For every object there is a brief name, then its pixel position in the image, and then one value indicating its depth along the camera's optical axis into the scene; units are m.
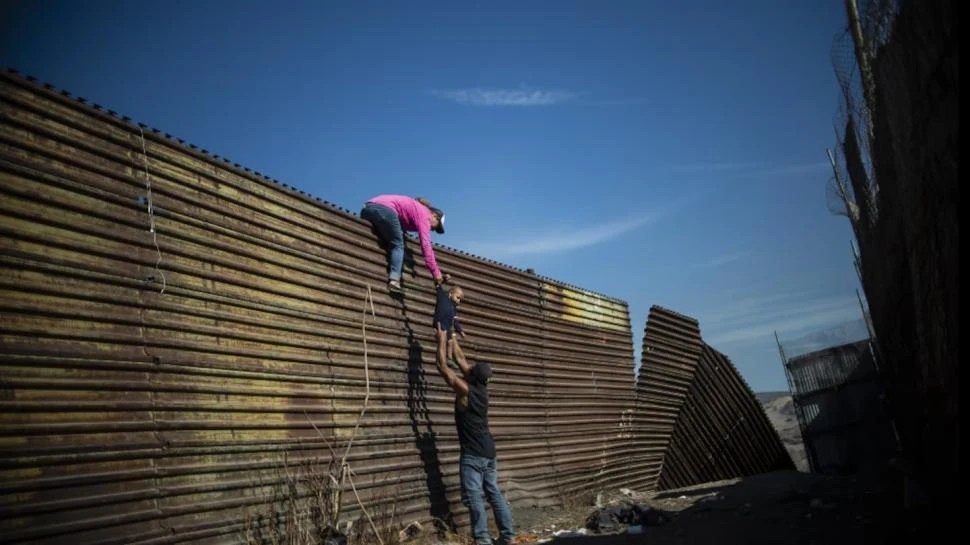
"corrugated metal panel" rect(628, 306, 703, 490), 10.92
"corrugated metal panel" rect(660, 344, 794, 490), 11.94
